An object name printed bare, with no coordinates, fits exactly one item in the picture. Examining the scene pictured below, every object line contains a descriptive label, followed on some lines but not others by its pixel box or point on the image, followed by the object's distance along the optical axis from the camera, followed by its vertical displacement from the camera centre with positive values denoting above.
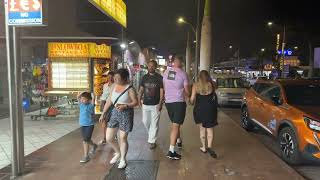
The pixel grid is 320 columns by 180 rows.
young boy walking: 6.93 -0.82
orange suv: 6.82 -0.87
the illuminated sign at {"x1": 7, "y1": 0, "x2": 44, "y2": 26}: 5.88 +0.86
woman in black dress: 7.42 -0.62
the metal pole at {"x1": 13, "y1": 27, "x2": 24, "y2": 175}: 5.96 -0.30
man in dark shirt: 7.80 -0.53
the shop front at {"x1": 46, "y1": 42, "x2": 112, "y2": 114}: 12.23 +0.03
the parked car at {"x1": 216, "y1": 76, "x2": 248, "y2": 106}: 18.44 -0.97
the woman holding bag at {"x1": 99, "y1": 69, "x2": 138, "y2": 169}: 6.47 -0.65
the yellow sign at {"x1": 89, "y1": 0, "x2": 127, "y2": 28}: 9.88 +1.79
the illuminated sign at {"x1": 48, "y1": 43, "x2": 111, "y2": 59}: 12.12 +0.62
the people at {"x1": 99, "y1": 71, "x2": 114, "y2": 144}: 8.42 -0.40
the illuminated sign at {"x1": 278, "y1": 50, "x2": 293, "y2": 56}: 50.65 +2.34
